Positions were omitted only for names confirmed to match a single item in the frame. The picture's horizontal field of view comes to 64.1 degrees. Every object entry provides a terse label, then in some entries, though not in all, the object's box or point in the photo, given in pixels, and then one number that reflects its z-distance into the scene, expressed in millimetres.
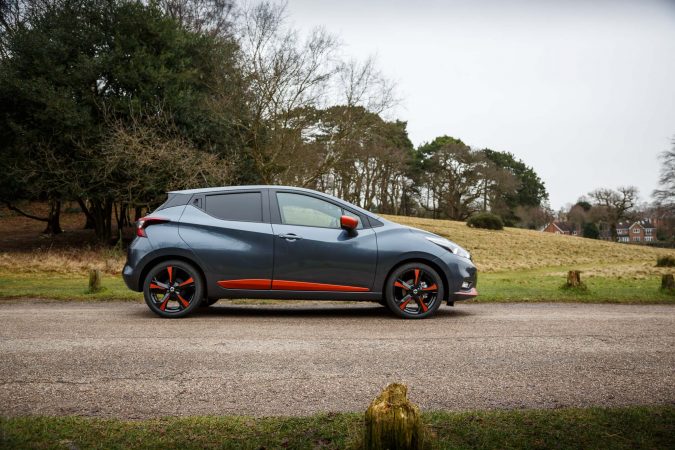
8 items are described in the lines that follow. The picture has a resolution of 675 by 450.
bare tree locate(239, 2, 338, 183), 23000
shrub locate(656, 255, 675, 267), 23719
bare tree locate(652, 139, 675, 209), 40688
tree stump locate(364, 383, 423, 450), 2355
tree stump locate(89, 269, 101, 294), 10073
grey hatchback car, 7410
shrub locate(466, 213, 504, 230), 44844
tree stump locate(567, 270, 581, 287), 11055
